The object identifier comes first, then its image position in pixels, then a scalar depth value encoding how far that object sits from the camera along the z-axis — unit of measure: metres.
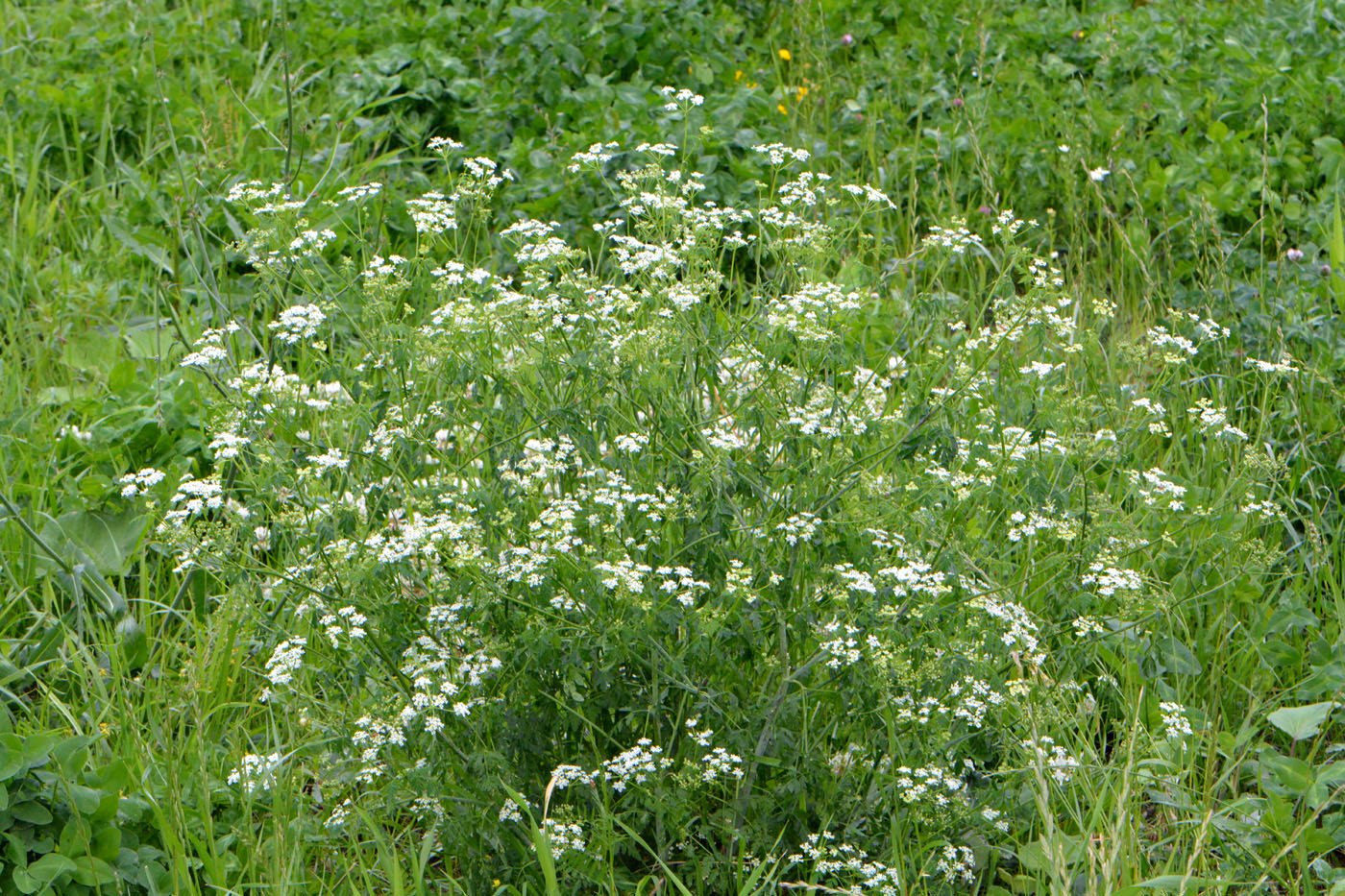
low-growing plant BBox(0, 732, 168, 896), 4.45
